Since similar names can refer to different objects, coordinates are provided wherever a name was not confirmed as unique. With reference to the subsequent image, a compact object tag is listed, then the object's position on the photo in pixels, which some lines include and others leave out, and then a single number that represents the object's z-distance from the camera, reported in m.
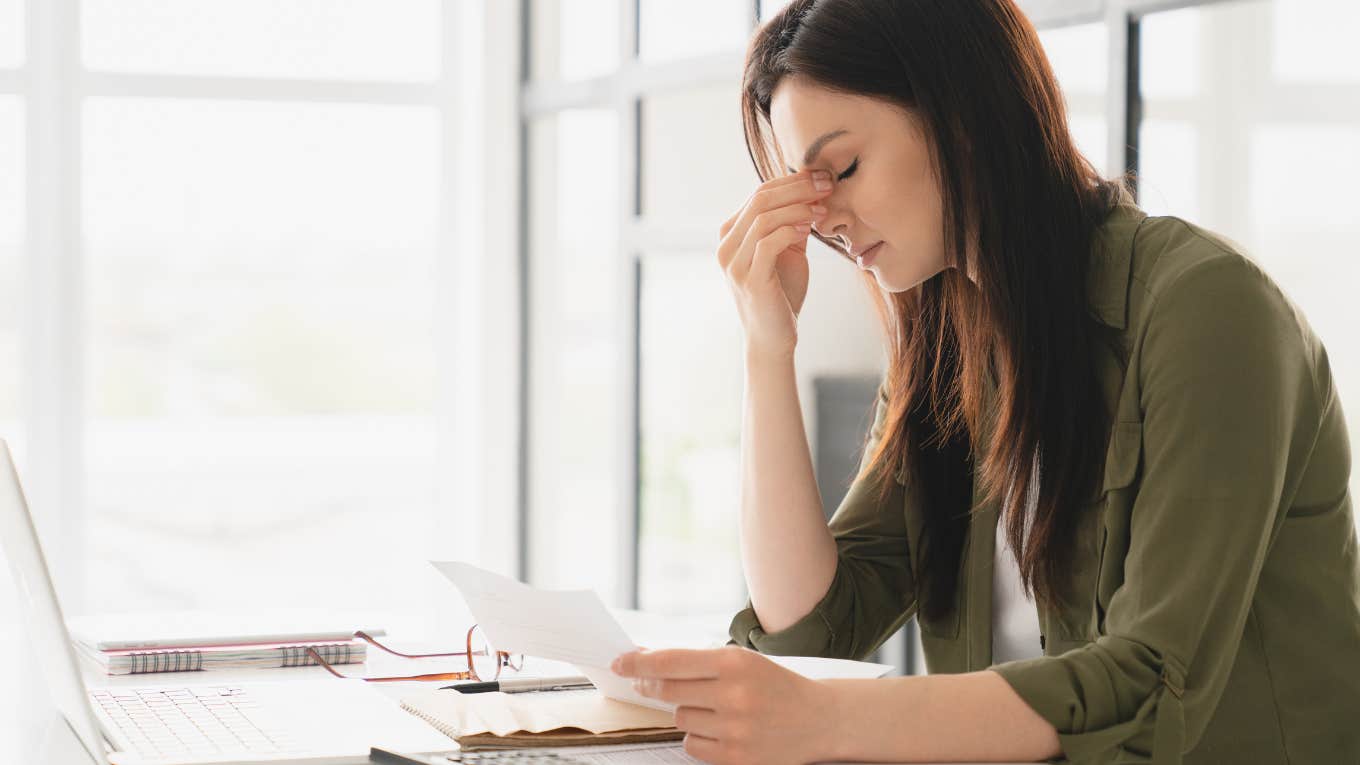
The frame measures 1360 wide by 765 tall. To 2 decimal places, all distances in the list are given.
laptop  2.46
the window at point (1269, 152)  3.20
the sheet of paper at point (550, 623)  2.48
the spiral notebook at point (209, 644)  2.81
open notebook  2.49
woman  2.45
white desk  2.54
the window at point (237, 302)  5.84
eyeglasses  2.76
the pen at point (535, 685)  2.71
